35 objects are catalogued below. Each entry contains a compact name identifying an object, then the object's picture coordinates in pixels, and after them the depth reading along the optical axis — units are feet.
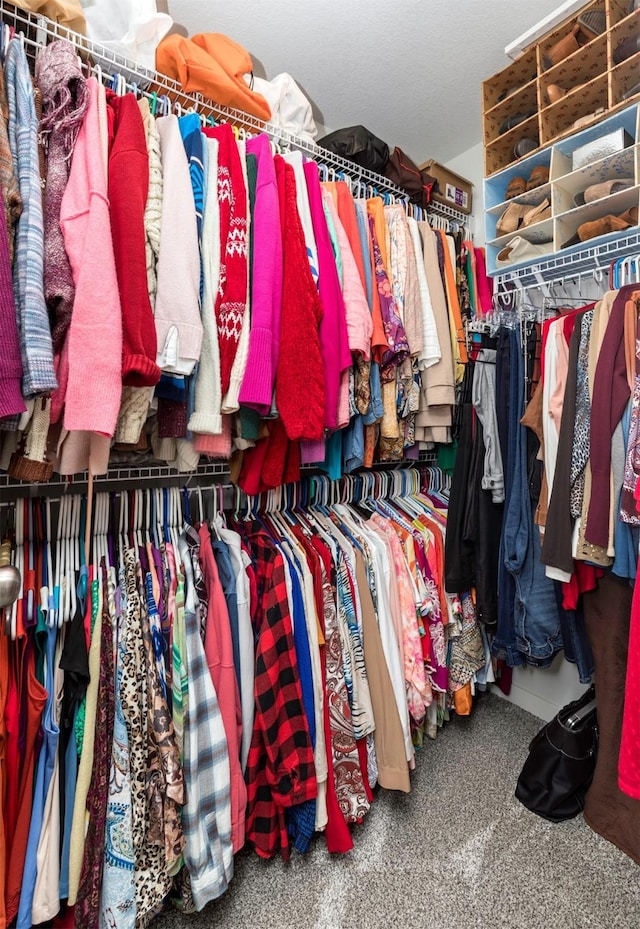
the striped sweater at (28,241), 2.73
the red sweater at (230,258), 3.76
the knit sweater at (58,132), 3.01
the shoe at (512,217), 5.82
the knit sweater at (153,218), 3.37
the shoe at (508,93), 5.75
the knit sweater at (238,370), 3.75
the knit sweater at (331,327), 4.23
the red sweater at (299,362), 3.87
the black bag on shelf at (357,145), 5.73
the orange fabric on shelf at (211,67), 4.31
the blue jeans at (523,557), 5.11
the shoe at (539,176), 5.59
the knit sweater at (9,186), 2.86
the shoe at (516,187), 5.81
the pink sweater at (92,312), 2.87
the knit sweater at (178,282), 3.33
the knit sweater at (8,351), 2.59
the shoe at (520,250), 5.68
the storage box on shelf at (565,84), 4.74
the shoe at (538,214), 5.49
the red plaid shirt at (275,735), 4.19
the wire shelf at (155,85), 3.63
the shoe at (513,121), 5.79
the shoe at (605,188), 4.89
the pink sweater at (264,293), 3.71
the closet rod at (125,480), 4.30
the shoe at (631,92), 4.67
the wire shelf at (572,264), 5.06
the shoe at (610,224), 4.83
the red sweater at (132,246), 3.06
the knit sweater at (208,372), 3.67
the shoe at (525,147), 5.70
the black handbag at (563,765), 5.08
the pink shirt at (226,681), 4.11
